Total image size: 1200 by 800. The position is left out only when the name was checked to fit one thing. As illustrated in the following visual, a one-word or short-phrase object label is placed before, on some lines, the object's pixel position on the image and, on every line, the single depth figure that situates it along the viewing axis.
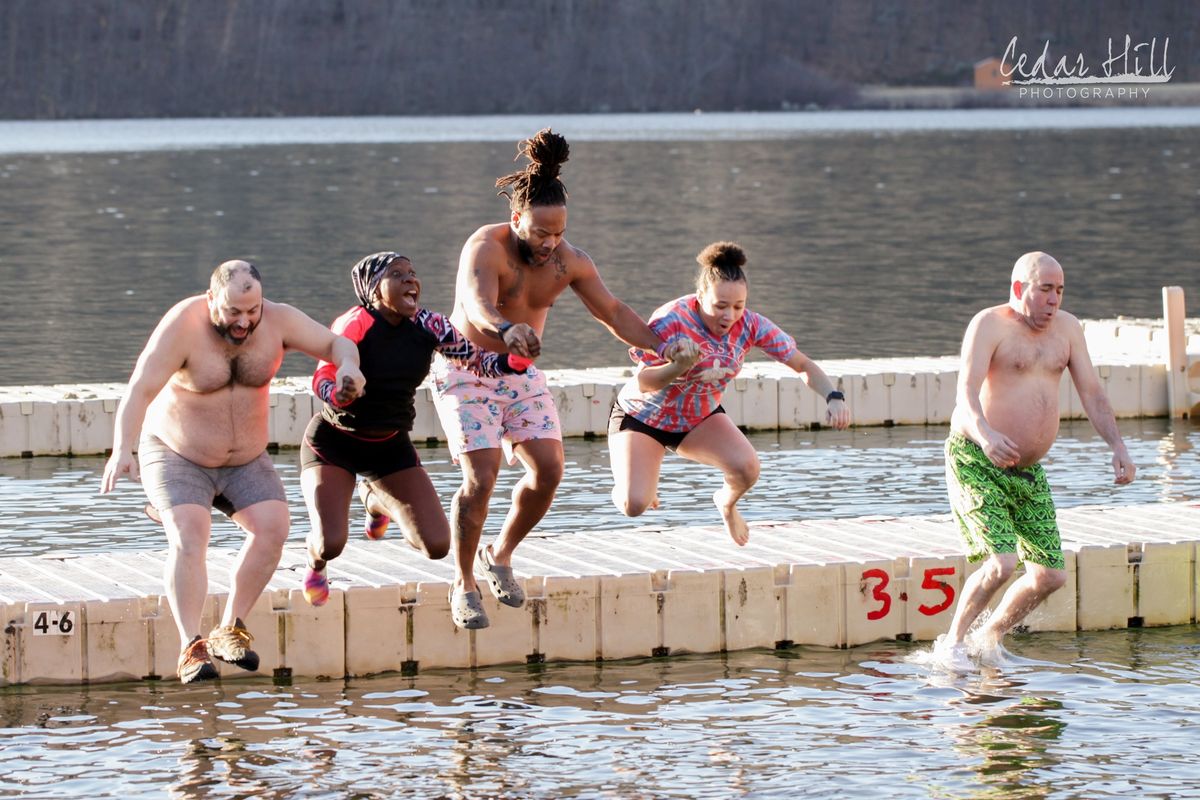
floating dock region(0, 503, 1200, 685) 20.58
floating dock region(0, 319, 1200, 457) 35.97
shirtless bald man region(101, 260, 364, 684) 18.06
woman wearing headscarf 19.47
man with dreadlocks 19.28
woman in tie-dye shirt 20.78
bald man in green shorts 19.36
